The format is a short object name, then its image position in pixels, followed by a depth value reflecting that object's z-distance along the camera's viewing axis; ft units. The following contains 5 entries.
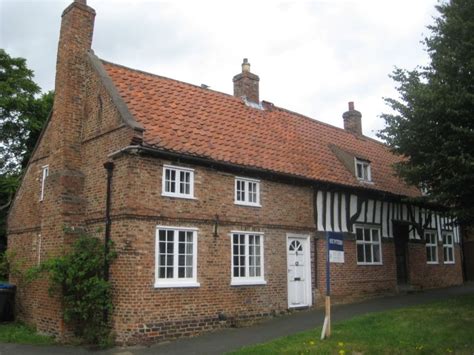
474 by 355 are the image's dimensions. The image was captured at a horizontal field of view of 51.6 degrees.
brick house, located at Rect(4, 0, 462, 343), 42.27
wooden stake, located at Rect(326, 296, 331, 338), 35.37
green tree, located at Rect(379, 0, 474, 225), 43.93
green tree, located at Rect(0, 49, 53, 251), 87.97
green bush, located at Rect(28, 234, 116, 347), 41.24
